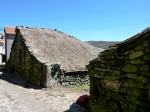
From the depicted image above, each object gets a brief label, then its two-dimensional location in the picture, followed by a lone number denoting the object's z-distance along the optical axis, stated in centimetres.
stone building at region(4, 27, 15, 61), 1757
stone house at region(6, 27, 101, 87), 815
